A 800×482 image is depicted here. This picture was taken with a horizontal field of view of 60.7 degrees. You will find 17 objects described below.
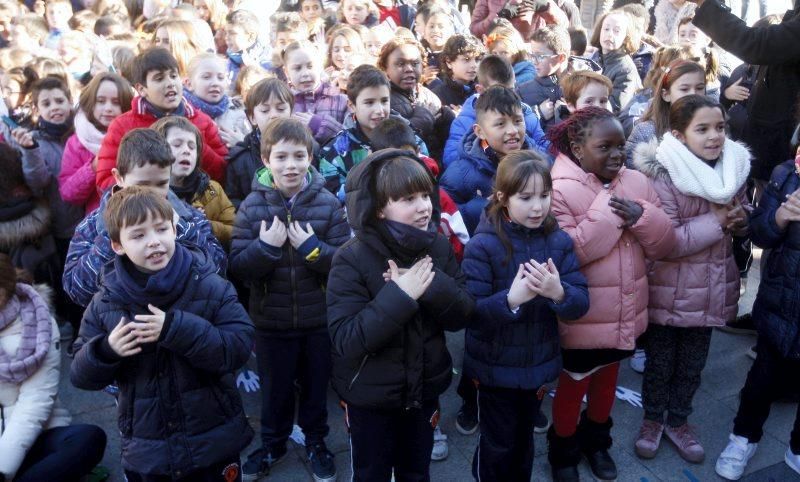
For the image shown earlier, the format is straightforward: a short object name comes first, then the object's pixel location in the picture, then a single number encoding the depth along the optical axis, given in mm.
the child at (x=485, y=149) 3607
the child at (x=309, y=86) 4746
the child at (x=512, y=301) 2775
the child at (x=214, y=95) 4367
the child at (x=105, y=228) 2852
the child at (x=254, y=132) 3850
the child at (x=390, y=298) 2469
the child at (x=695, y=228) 3199
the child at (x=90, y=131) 3930
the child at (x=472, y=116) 4238
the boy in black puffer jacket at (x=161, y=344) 2373
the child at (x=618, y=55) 5709
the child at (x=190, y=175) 3297
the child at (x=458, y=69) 5250
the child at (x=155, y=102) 3648
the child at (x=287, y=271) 3072
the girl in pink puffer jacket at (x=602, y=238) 2982
